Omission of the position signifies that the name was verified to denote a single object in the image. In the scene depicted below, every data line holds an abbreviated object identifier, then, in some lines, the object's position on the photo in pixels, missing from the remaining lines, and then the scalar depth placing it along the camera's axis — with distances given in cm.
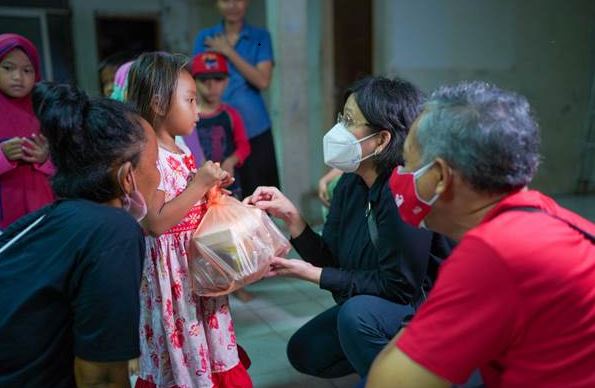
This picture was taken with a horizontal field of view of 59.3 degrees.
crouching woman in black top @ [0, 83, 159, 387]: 118
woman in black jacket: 178
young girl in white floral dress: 184
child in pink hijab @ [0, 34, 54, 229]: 243
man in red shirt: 96
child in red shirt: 321
